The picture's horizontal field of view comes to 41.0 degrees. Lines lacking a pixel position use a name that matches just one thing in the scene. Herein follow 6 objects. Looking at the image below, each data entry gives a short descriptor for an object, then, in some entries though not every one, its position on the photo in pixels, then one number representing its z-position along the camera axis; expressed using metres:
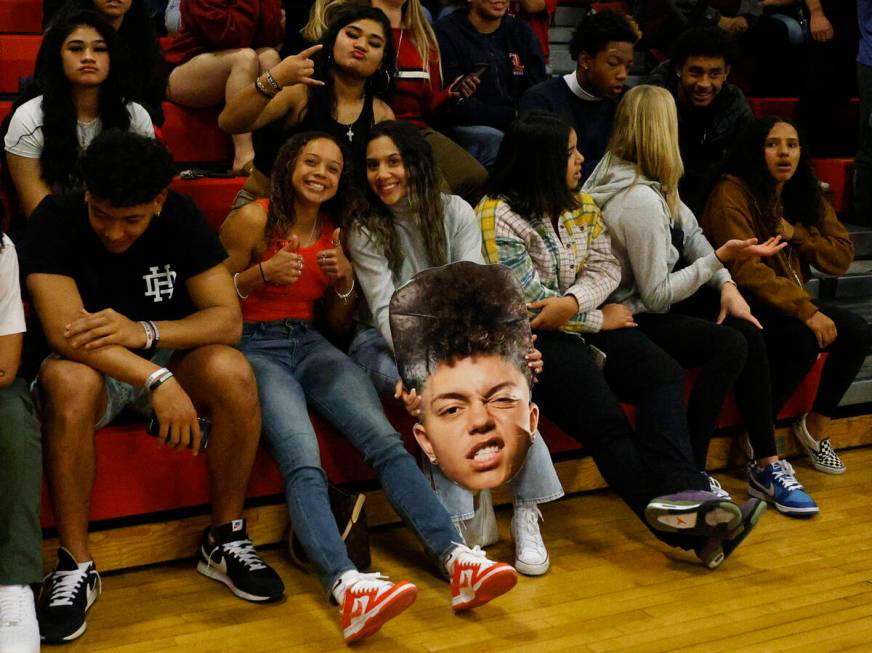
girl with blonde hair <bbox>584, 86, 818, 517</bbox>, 3.00
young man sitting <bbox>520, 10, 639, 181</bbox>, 3.57
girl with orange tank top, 2.36
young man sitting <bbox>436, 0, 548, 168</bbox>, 3.61
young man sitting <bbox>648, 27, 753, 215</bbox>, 3.62
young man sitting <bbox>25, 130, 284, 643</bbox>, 2.28
